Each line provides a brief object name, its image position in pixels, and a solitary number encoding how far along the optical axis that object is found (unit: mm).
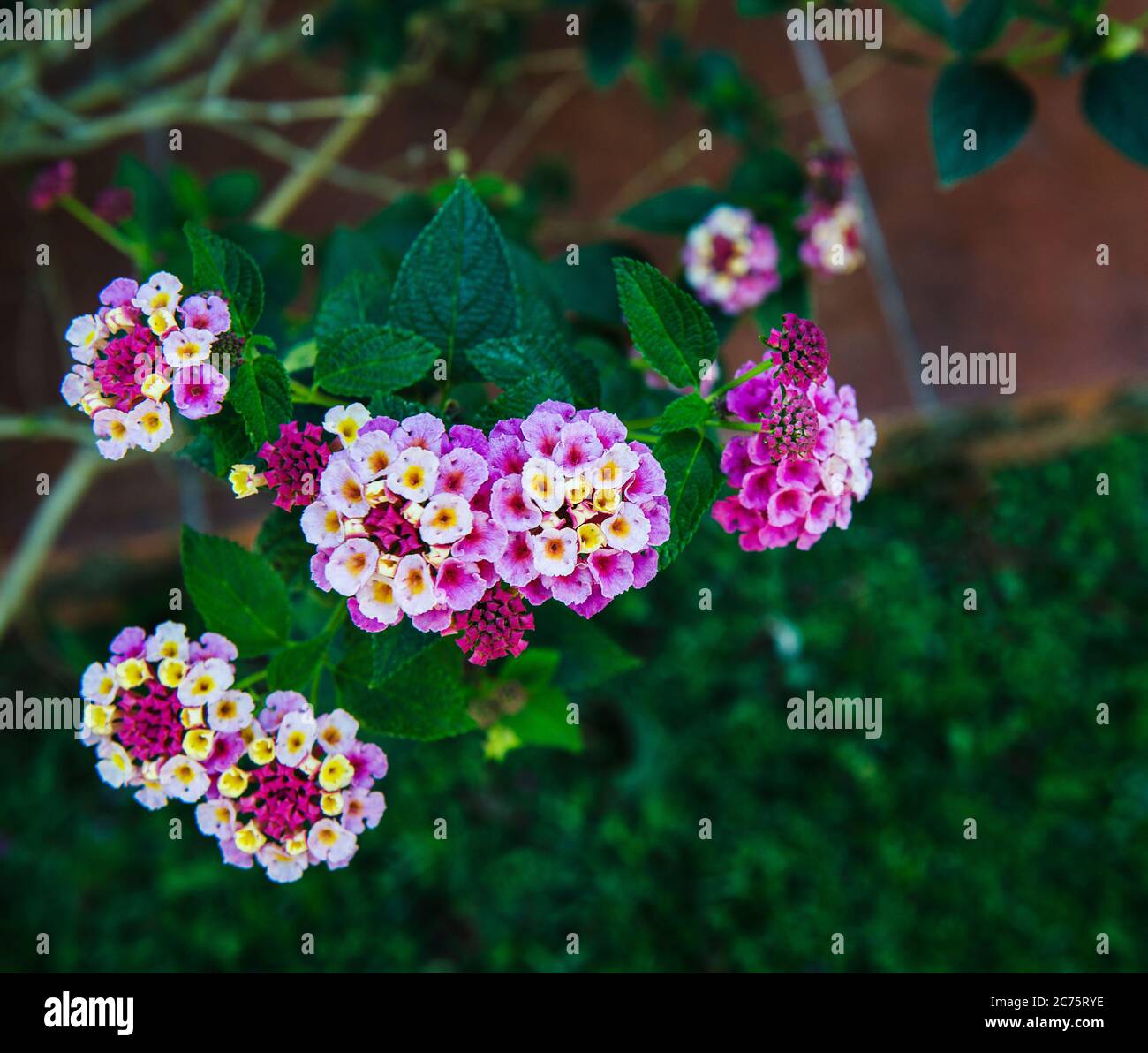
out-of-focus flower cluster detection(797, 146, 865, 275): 569
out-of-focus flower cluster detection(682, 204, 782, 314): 558
